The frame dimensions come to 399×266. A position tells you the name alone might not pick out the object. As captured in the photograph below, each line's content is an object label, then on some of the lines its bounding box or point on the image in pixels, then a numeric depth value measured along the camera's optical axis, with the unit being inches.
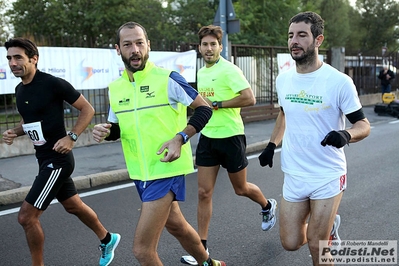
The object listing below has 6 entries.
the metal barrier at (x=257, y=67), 475.5
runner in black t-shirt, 143.1
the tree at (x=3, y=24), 801.6
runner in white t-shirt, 116.9
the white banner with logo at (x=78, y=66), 342.0
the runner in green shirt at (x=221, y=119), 172.2
